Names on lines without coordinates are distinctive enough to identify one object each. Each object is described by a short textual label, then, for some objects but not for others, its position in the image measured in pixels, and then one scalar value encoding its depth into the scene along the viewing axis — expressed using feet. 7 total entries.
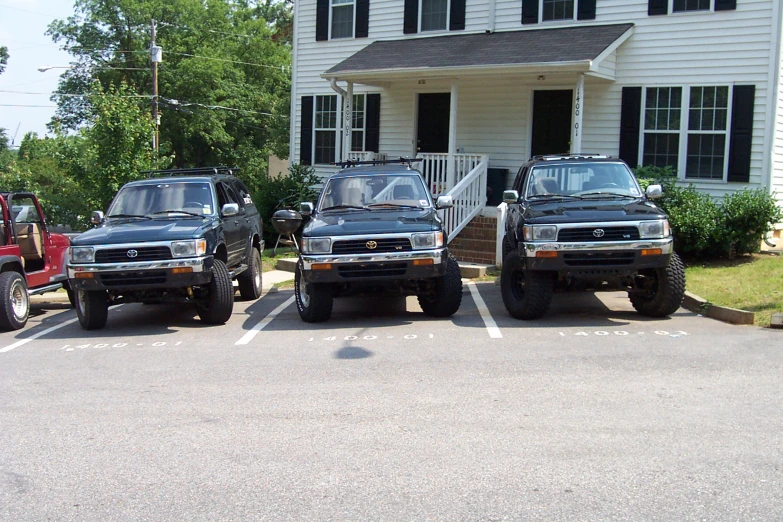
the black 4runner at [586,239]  32.58
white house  51.88
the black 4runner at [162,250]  33.99
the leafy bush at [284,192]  68.13
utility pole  114.52
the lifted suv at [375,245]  33.47
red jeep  37.35
